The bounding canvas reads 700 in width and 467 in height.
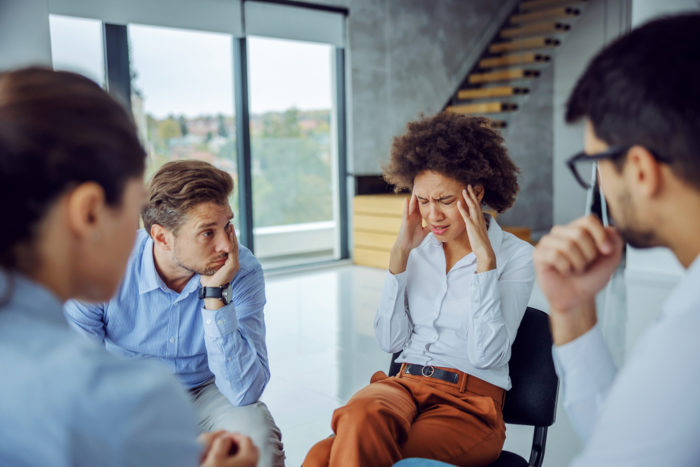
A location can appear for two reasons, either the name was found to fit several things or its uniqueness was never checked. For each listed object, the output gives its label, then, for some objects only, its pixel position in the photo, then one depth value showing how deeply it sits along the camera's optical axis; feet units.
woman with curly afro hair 5.36
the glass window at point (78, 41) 18.15
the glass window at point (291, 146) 23.67
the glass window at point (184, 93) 20.59
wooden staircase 27.76
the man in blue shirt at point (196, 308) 6.03
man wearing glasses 2.50
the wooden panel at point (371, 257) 23.95
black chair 5.63
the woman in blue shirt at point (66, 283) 2.27
